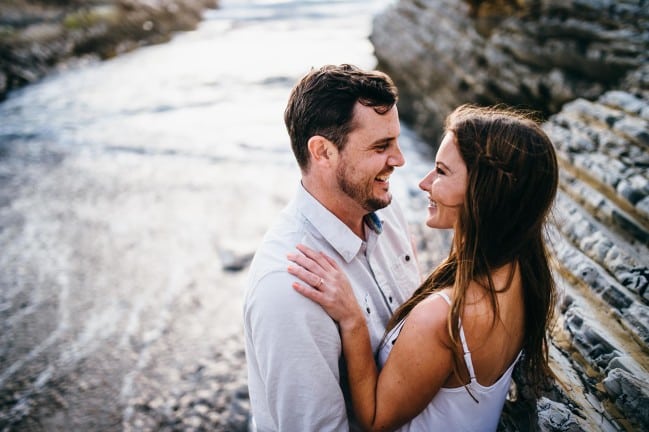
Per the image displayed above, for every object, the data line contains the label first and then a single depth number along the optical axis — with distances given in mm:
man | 1905
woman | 1852
